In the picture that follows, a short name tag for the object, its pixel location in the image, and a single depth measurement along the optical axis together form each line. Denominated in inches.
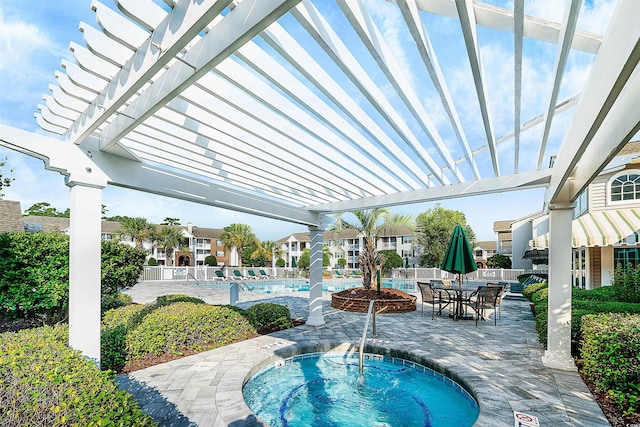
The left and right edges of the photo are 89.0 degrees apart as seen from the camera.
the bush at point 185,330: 229.5
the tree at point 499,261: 1304.1
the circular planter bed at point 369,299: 453.1
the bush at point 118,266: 289.3
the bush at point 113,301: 316.2
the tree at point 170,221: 2405.0
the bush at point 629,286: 291.4
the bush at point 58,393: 78.1
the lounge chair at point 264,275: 1101.0
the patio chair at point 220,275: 999.0
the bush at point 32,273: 222.5
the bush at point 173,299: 320.7
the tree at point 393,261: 1185.6
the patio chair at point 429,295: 420.4
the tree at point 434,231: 1403.8
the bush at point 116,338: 208.1
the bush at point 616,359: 158.7
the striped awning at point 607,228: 394.0
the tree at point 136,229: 1638.8
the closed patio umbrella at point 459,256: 415.5
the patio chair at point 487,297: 386.3
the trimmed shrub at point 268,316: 319.0
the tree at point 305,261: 1422.1
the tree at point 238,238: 1690.5
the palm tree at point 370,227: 531.8
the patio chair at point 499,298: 422.2
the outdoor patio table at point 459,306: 403.1
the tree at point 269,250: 1732.3
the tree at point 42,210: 1896.7
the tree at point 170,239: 1776.6
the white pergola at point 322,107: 90.6
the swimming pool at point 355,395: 176.9
